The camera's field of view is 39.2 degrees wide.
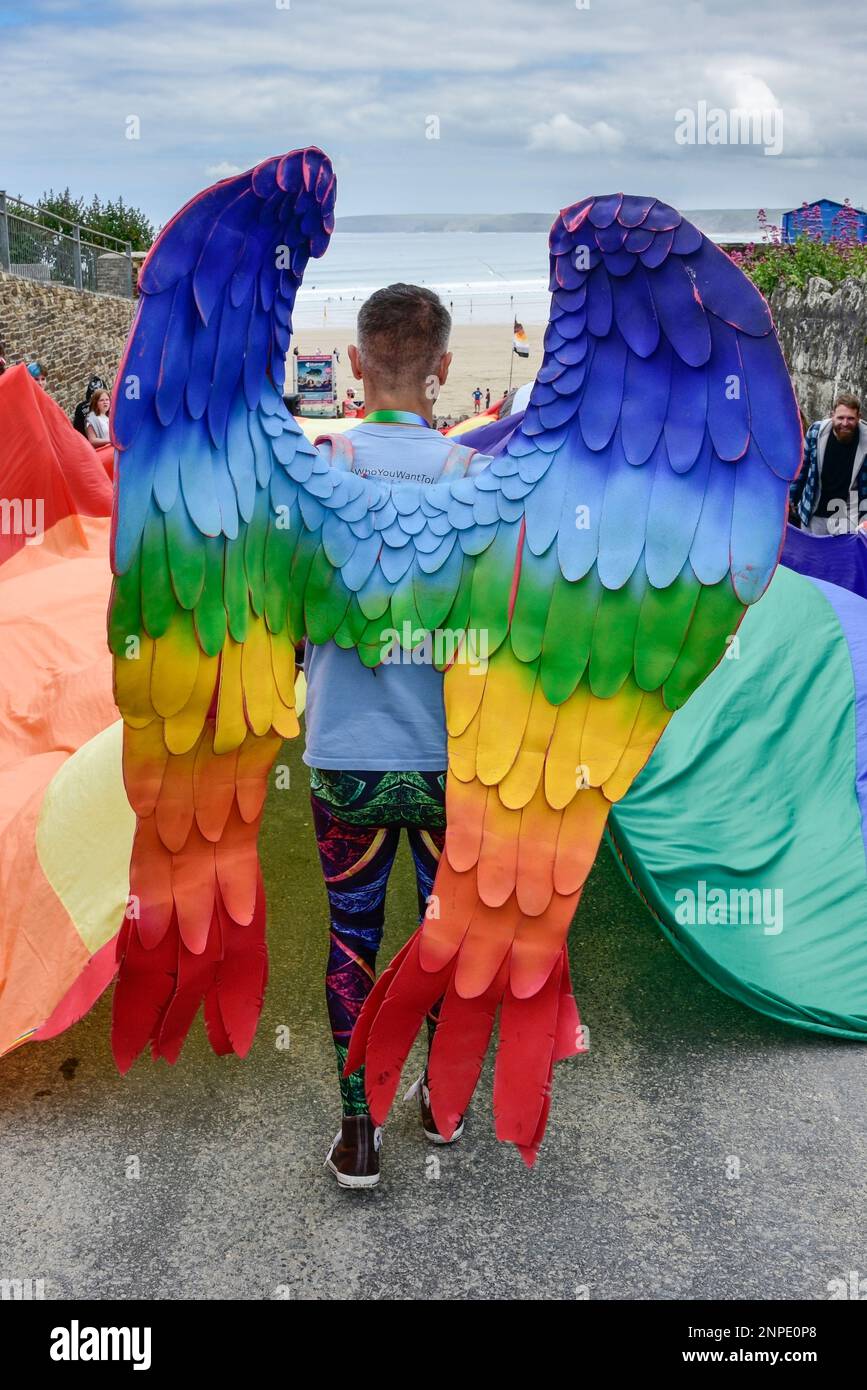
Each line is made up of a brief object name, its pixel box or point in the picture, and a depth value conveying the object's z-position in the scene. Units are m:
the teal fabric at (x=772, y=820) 2.88
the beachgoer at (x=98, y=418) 8.83
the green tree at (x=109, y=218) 37.88
